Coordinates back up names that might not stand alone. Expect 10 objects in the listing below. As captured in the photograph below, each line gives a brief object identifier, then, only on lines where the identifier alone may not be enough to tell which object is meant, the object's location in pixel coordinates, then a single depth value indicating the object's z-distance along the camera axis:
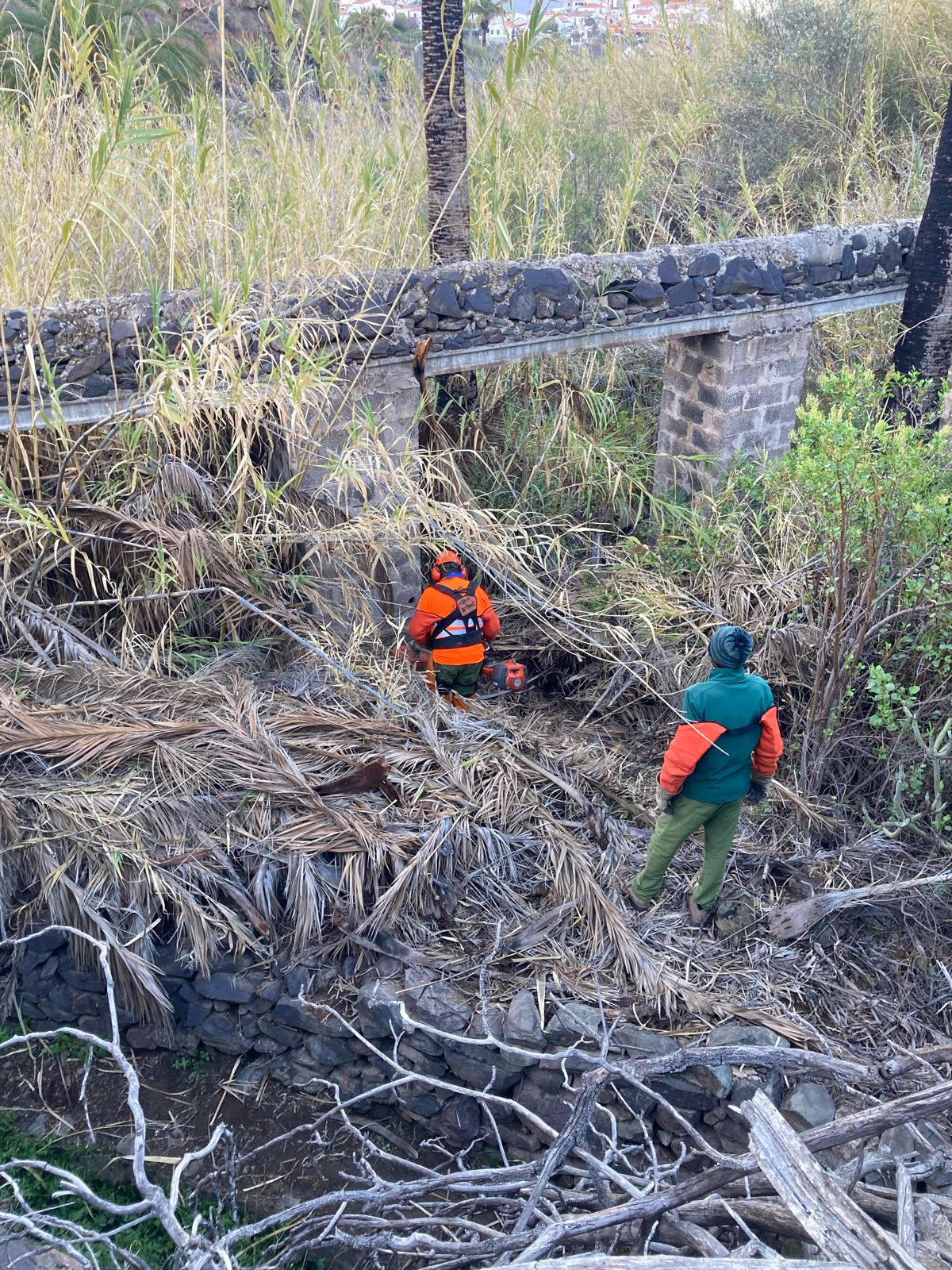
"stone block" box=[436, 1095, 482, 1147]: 4.11
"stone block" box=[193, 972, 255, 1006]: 4.29
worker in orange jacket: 5.01
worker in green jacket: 3.87
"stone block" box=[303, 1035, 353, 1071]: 4.29
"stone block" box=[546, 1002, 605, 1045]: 3.87
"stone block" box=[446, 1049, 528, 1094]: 4.00
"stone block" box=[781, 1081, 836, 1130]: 3.58
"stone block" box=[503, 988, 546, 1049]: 3.89
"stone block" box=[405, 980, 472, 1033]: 3.99
